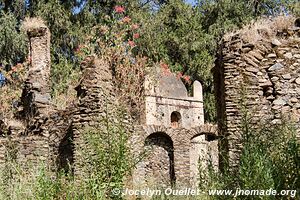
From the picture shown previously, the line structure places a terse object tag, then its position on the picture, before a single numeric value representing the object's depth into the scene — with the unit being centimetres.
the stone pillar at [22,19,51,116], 1410
